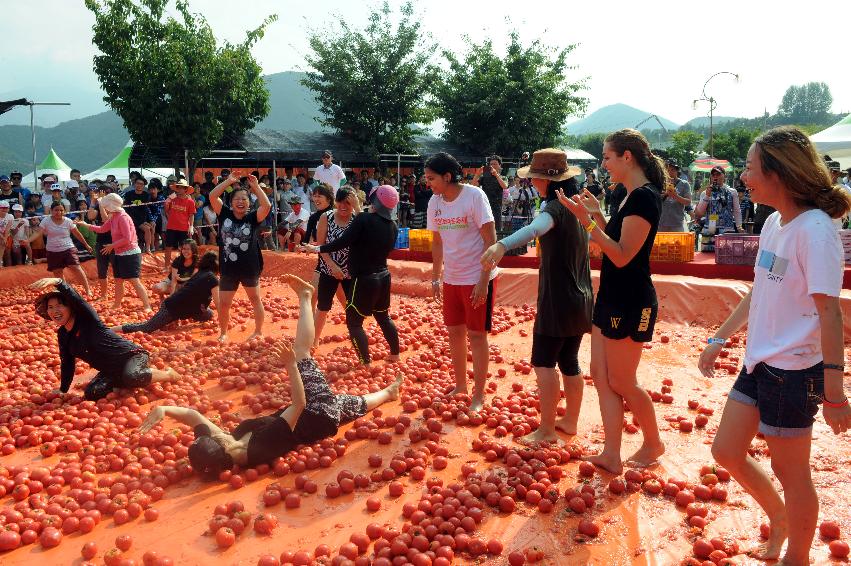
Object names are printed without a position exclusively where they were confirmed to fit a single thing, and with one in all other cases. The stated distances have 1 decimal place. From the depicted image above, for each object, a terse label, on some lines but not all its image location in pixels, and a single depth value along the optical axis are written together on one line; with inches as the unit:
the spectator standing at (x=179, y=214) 447.2
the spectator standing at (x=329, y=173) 524.1
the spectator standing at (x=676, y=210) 450.3
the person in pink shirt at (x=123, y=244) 361.7
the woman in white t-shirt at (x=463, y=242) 200.5
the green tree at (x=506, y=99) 1054.4
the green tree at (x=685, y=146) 1943.0
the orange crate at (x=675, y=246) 407.8
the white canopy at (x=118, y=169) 1046.4
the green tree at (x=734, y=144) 1975.1
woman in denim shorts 99.2
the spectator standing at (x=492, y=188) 551.5
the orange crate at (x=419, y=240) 500.7
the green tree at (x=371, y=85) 949.8
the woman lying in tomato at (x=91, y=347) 222.1
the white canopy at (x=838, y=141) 837.2
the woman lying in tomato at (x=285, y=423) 169.2
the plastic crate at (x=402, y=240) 548.1
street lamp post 1067.9
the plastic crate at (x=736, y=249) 385.1
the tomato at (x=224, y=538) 141.0
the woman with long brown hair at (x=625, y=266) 141.0
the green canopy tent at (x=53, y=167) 1123.8
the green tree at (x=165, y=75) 637.3
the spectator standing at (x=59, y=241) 398.6
